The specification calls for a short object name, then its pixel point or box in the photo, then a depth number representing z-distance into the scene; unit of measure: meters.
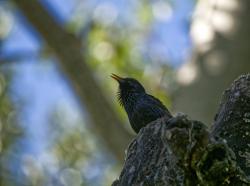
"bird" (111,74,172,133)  8.22
